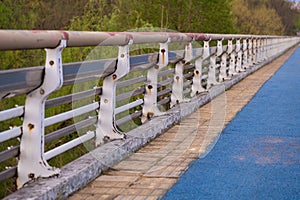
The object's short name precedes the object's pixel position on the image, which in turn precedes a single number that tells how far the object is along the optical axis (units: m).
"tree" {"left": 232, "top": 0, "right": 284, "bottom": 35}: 98.26
